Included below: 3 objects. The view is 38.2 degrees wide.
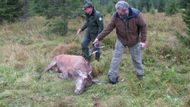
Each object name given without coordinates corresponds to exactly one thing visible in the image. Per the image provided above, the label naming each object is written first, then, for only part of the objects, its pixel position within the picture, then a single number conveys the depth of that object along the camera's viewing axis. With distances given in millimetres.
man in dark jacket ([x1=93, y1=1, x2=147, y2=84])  5578
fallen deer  5805
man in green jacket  6851
